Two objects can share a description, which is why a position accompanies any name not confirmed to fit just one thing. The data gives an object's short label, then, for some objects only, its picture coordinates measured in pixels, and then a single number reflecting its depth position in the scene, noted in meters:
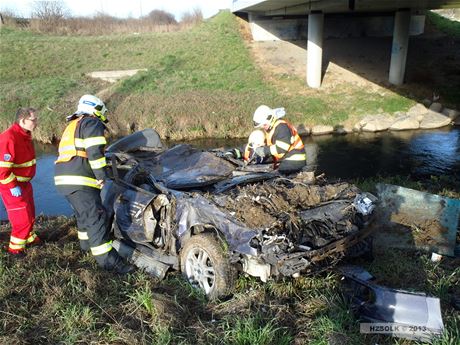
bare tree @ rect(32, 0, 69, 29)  35.61
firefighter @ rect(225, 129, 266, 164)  5.41
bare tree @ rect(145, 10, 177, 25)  75.61
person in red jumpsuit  4.81
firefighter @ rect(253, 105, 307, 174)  5.54
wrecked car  3.51
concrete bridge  15.86
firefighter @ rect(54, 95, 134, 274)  4.42
